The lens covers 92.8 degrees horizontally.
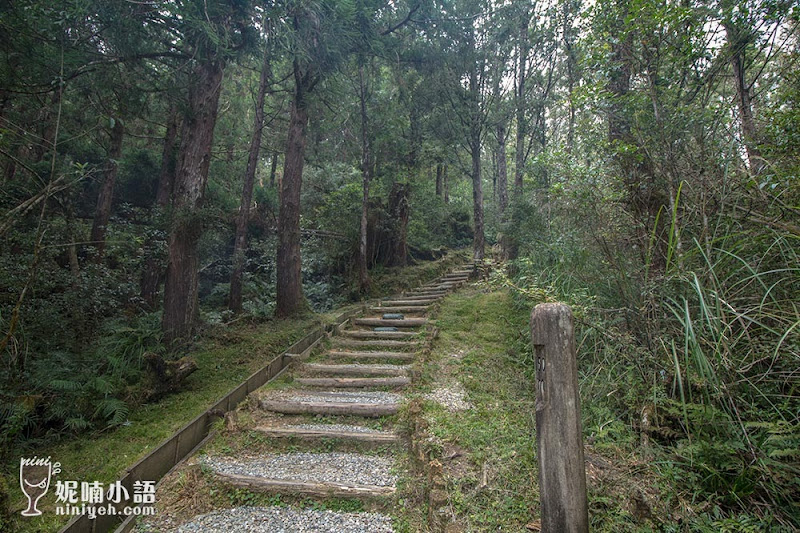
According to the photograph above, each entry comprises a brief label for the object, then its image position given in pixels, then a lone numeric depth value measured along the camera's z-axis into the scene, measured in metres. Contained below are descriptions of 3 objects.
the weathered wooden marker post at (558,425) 1.88
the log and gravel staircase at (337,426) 3.26
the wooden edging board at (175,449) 2.76
